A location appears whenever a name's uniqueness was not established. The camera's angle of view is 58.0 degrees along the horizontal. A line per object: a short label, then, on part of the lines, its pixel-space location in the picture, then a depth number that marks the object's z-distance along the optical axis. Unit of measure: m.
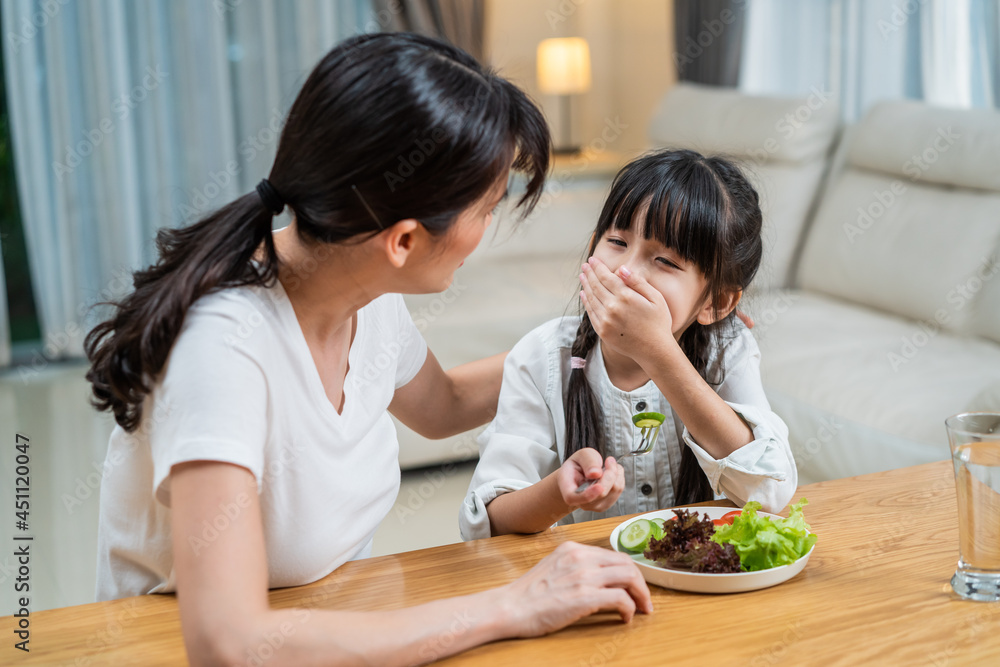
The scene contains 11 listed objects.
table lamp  4.89
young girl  1.17
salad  0.98
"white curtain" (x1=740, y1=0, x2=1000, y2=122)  3.24
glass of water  0.90
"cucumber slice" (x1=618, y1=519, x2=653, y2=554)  1.04
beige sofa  2.29
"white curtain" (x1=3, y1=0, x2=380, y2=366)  4.05
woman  0.83
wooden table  0.86
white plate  0.96
